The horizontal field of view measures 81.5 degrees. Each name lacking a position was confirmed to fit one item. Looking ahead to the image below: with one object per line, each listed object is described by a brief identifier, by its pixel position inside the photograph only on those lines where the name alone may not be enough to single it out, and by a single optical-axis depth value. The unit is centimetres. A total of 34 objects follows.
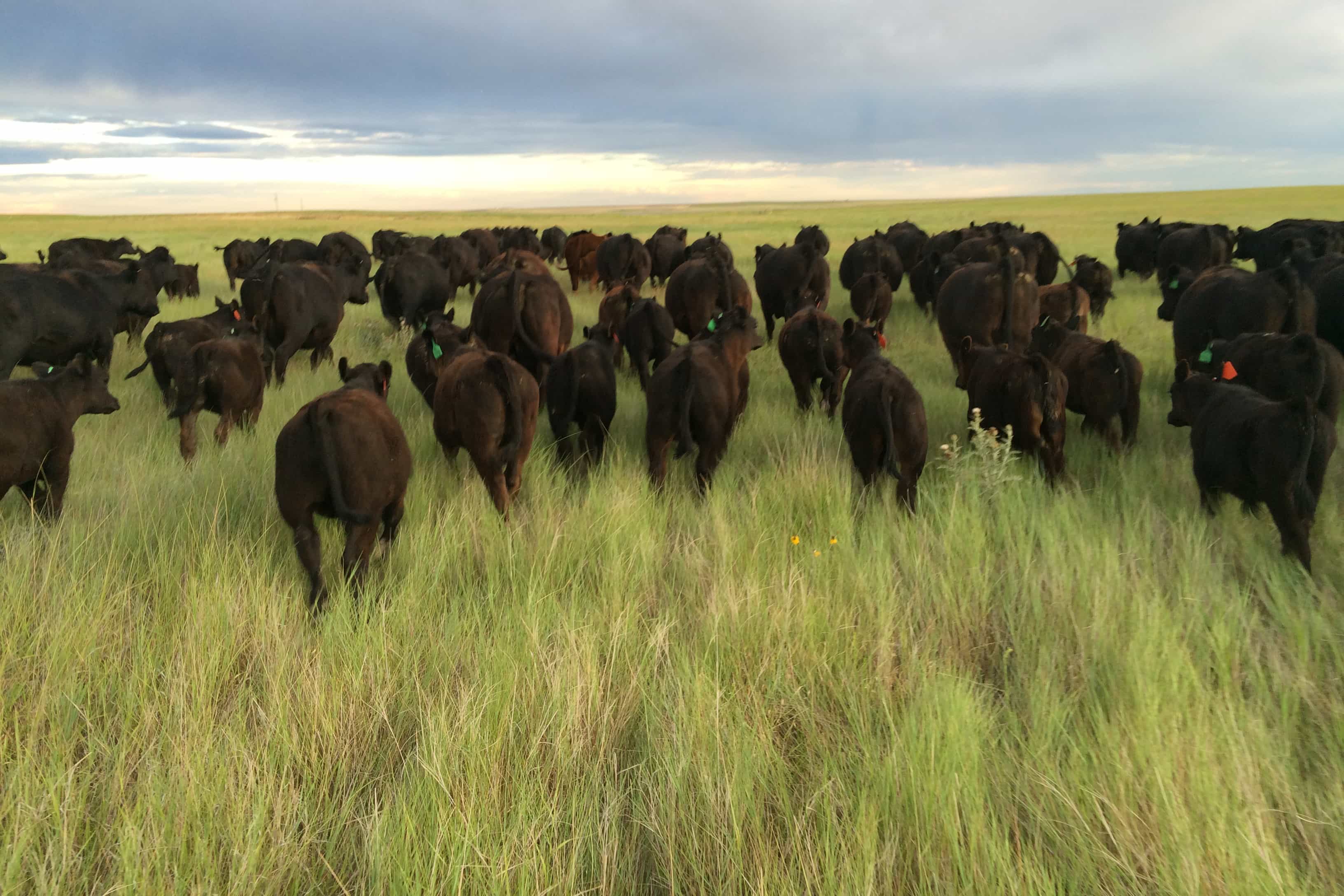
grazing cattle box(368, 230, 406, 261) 2209
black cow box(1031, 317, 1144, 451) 632
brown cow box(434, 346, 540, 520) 526
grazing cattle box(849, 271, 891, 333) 1170
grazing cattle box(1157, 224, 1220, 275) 1508
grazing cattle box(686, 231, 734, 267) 1190
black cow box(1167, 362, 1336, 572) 423
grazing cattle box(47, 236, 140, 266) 1548
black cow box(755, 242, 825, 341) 1225
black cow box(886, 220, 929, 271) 1770
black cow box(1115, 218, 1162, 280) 1928
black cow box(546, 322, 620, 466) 654
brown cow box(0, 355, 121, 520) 481
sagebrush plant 529
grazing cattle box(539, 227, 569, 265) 2767
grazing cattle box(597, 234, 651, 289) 1767
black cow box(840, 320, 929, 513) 529
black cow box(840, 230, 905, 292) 1482
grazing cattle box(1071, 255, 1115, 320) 1291
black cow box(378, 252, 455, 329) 1211
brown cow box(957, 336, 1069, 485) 580
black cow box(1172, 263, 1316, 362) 733
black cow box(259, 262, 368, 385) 950
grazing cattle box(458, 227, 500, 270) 2230
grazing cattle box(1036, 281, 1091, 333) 1041
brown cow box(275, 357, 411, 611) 405
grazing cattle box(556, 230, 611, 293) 2091
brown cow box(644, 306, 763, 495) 573
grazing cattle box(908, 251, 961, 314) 1270
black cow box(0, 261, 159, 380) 819
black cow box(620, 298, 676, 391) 854
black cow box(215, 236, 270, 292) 1980
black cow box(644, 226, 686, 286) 1839
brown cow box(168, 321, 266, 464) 674
